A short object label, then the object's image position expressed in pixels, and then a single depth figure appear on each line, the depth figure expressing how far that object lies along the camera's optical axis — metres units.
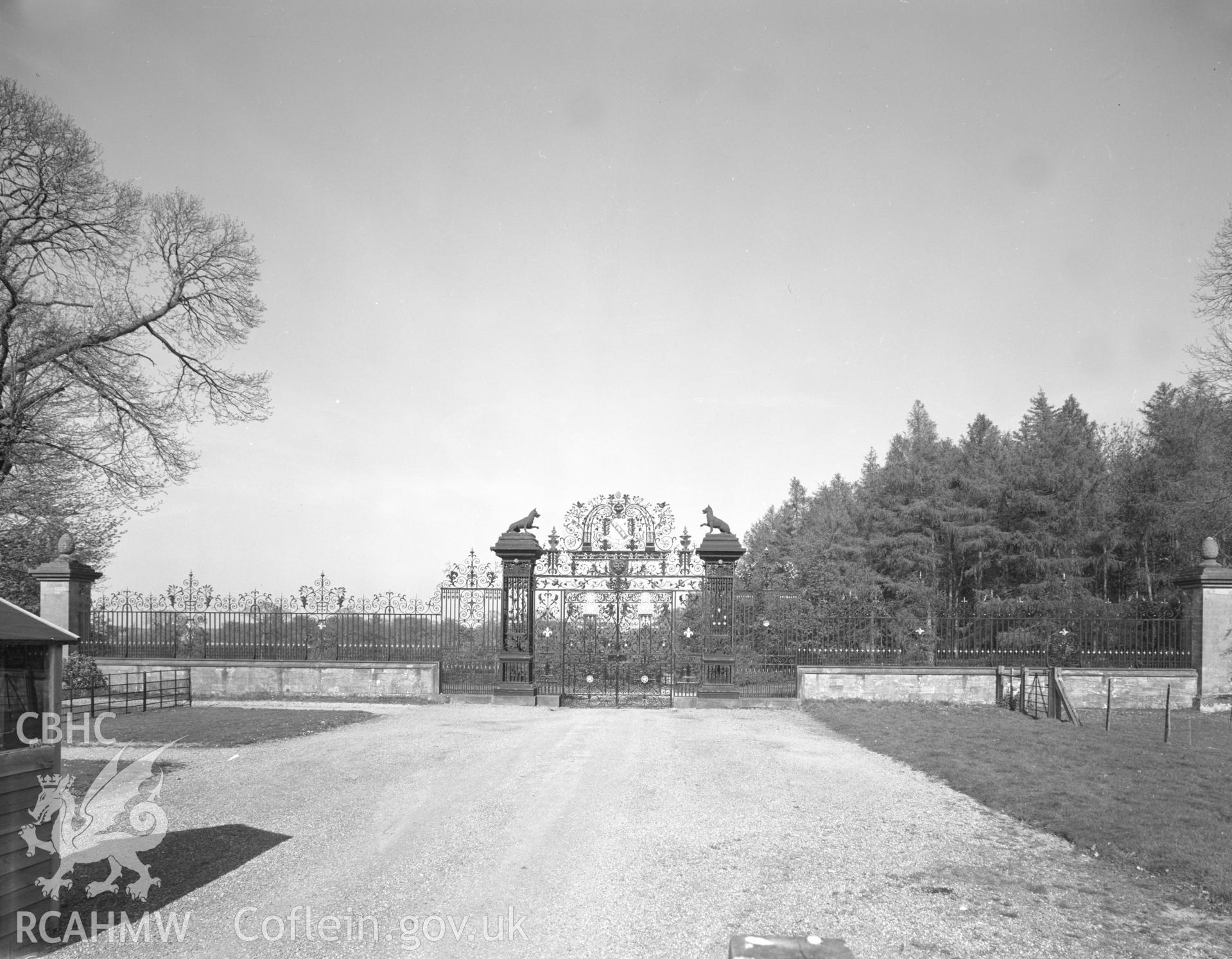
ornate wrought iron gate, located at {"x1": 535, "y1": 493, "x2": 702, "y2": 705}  18.34
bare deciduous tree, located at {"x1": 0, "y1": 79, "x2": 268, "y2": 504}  16.95
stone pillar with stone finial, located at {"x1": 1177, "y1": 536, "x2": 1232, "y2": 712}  17.41
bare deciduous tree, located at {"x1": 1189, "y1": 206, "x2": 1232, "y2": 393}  20.08
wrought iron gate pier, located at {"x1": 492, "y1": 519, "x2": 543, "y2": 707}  17.80
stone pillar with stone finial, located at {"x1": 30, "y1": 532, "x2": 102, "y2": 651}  18.38
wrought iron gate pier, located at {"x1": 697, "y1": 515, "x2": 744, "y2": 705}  17.58
